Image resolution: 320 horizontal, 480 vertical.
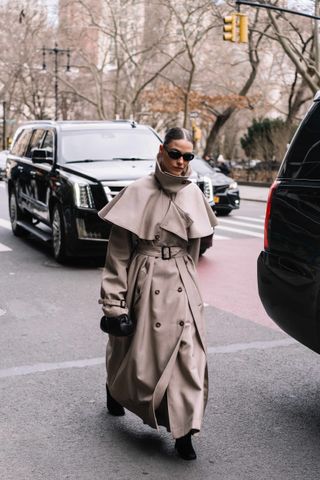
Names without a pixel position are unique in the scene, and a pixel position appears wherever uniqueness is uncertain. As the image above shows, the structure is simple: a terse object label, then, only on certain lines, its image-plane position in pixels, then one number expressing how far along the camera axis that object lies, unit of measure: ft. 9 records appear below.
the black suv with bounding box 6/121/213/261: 33.65
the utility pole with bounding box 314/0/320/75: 94.12
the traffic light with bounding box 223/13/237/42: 77.66
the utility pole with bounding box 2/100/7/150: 192.03
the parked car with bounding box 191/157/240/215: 64.59
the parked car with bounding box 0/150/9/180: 117.84
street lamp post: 156.15
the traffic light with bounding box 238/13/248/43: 79.41
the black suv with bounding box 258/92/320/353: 14.17
